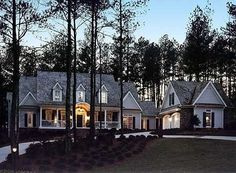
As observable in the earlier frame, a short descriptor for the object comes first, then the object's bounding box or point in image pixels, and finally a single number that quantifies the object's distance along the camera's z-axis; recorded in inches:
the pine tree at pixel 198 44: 2901.1
